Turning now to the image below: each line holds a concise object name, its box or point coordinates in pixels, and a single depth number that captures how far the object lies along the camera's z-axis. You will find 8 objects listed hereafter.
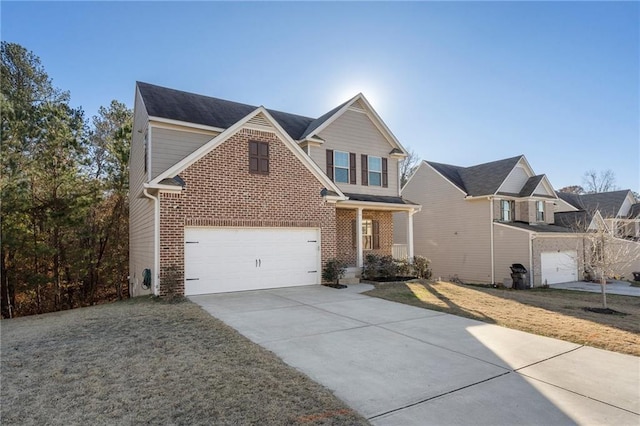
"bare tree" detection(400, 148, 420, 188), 38.08
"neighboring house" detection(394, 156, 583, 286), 20.44
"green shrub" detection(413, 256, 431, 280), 15.34
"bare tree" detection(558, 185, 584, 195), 51.44
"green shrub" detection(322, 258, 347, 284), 12.59
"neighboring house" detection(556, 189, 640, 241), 28.75
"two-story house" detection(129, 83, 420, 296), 10.27
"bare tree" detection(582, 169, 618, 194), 48.38
